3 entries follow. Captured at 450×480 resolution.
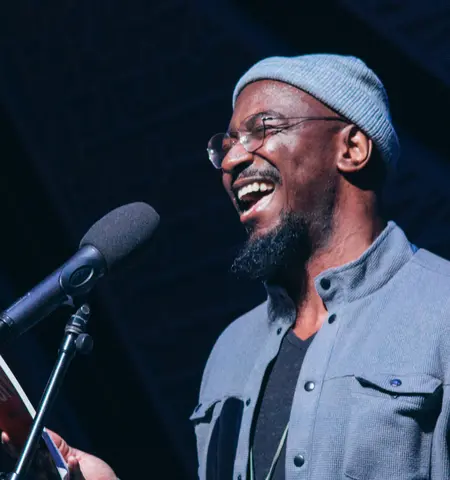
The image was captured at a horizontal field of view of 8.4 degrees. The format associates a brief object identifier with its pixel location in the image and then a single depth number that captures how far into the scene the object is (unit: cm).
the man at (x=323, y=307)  340
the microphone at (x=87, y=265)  329
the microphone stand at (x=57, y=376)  323
